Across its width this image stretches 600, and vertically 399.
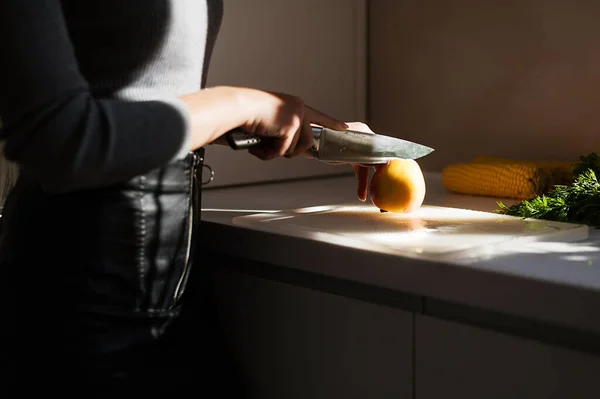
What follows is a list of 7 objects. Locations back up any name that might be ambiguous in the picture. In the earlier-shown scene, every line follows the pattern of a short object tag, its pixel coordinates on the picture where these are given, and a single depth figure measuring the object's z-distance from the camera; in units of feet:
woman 2.40
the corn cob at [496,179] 4.23
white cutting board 2.89
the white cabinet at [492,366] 2.42
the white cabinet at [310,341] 2.93
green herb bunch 3.43
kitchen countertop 2.38
